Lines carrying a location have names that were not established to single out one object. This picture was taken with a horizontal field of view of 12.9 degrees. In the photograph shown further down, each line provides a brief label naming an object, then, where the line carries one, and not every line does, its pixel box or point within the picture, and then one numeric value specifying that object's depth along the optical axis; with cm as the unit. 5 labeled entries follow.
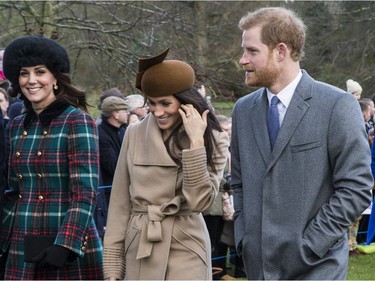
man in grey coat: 778
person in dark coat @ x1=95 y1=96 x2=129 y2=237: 1759
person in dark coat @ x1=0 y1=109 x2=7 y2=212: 976
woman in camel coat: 907
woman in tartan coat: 925
